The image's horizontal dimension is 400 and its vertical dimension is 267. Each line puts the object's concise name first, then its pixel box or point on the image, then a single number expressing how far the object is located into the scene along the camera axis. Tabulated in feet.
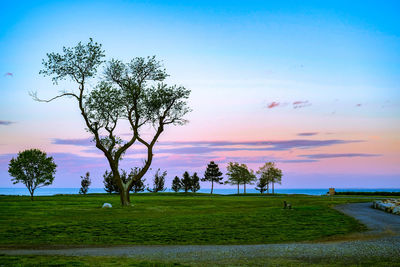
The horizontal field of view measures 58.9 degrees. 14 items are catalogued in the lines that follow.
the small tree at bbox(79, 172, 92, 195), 308.60
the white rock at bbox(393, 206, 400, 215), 102.96
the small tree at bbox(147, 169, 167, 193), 333.01
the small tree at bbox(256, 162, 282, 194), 370.76
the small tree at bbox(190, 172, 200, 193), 366.02
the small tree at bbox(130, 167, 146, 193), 329.60
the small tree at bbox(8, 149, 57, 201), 193.88
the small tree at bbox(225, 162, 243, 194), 379.14
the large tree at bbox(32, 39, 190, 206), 146.51
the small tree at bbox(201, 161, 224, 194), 385.91
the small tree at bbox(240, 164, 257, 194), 378.12
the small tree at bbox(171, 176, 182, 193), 363.76
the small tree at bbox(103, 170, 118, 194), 314.08
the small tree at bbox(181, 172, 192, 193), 360.07
